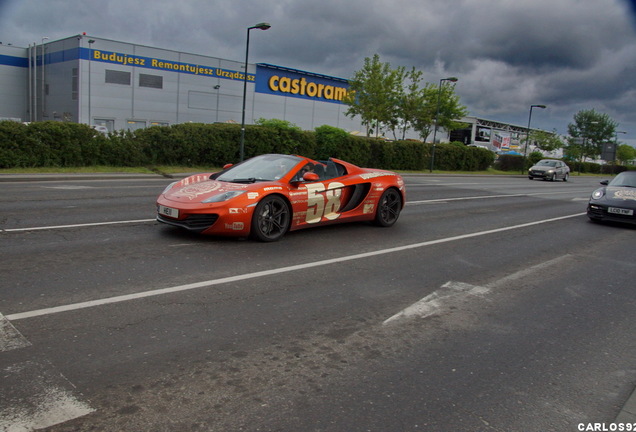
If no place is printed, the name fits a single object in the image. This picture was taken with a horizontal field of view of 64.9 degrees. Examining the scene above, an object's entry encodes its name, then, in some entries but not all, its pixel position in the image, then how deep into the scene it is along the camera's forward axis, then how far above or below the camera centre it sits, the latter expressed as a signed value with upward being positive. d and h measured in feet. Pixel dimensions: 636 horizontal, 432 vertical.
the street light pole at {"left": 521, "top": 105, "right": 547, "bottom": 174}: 162.48 +18.14
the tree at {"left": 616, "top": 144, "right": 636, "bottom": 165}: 458.83 +22.35
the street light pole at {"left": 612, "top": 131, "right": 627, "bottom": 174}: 220.23 +8.89
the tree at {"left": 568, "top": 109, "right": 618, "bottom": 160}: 246.41 +21.93
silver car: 128.06 +0.11
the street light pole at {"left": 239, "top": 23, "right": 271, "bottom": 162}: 70.68 +14.99
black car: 38.19 -1.99
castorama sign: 164.66 +24.19
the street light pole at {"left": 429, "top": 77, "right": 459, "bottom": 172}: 120.37 +2.88
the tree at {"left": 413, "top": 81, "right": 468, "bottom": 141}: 145.87 +16.27
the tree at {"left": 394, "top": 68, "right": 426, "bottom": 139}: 142.61 +17.03
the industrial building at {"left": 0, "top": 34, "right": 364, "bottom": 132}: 130.21 +16.65
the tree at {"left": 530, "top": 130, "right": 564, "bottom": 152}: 304.30 +18.12
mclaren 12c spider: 22.88 -2.28
